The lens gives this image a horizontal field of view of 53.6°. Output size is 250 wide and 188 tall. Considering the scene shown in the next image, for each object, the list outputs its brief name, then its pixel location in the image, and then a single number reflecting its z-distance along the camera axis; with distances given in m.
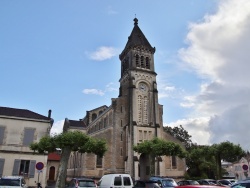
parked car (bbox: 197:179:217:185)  23.55
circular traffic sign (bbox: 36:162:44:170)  18.29
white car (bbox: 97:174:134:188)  15.05
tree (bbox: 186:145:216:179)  41.16
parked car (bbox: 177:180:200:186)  20.17
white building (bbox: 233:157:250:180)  74.79
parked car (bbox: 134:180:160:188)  14.86
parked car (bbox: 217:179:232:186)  23.94
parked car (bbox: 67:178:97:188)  15.29
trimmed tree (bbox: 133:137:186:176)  31.84
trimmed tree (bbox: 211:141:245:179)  36.47
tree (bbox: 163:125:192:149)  59.52
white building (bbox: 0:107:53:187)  27.33
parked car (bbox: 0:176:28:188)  15.41
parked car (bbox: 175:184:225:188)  6.29
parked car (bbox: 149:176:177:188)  18.12
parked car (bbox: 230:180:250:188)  10.09
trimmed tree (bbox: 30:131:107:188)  24.44
